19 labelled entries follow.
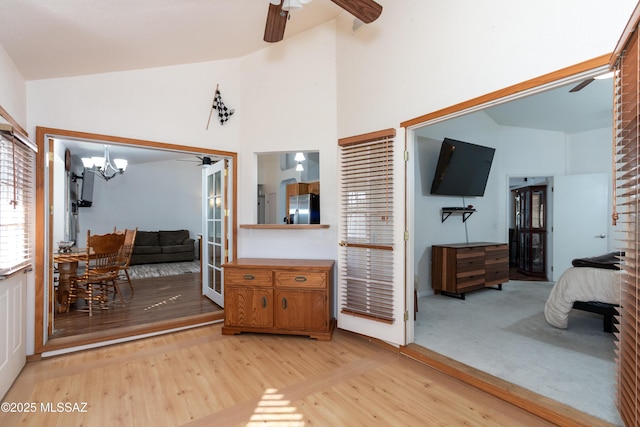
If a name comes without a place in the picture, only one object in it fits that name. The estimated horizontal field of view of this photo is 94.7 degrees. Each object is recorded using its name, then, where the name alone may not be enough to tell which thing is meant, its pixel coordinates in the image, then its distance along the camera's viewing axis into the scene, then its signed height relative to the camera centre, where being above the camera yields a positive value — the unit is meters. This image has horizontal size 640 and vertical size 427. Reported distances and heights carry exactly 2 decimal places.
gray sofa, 7.84 -0.96
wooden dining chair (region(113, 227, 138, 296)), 4.80 -0.64
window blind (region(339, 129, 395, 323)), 2.78 -0.15
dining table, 3.70 -0.81
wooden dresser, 4.37 -0.85
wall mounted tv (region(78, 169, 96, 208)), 7.54 +0.55
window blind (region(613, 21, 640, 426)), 1.36 -0.09
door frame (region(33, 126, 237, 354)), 2.55 -0.25
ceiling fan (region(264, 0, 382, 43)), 1.91 +1.41
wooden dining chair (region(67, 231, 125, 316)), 3.83 -0.79
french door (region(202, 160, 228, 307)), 3.71 -0.23
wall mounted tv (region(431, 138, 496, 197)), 4.50 +0.70
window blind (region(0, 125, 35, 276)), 2.01 +0.10
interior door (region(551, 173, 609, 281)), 4.96 -0.10
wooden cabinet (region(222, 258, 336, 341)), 2.96 -0.88
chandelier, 5.38 +0.96
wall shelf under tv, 4.83 +0.00
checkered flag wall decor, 3.47 +1.23
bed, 2.89 -0.81
